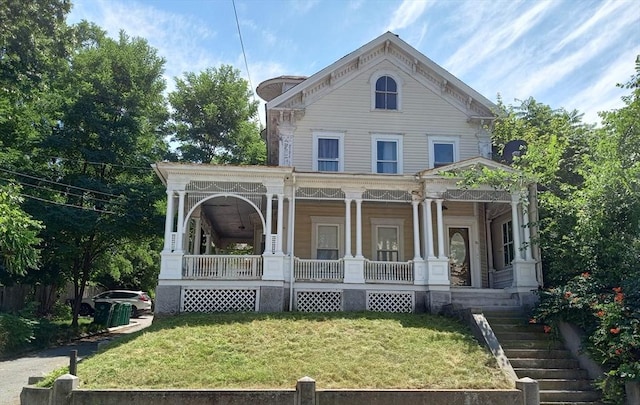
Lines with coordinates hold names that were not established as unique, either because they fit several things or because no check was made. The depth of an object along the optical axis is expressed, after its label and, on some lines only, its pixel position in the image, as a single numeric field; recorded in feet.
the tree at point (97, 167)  66.13
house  47.98
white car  90.33
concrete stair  31.86
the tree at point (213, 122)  101.45
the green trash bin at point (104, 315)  74.13
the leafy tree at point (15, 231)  31.89
